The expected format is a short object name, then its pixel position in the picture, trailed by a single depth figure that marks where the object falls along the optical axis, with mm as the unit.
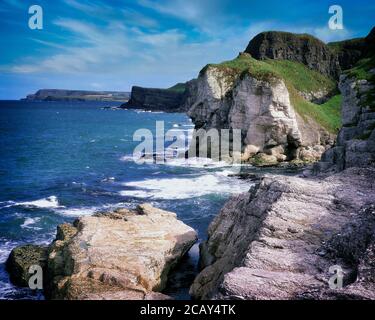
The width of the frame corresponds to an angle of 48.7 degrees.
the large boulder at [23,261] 24922
